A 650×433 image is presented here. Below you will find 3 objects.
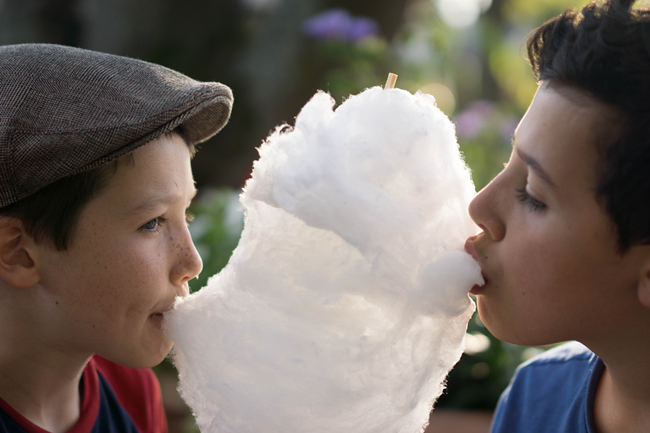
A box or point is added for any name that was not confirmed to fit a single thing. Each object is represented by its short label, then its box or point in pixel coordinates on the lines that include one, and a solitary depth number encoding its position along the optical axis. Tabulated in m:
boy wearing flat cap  1.07
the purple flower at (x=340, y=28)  2.10
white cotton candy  1.05
